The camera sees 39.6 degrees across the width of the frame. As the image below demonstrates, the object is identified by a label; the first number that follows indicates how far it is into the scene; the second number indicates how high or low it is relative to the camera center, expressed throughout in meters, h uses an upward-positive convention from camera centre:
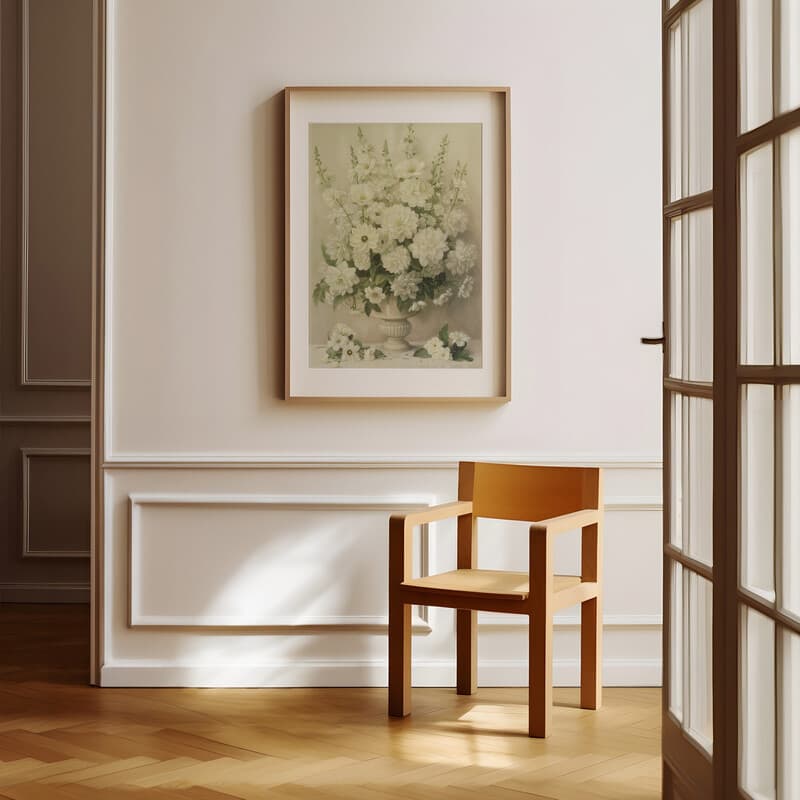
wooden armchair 3.05 -0.53
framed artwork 3.61 +0.51
